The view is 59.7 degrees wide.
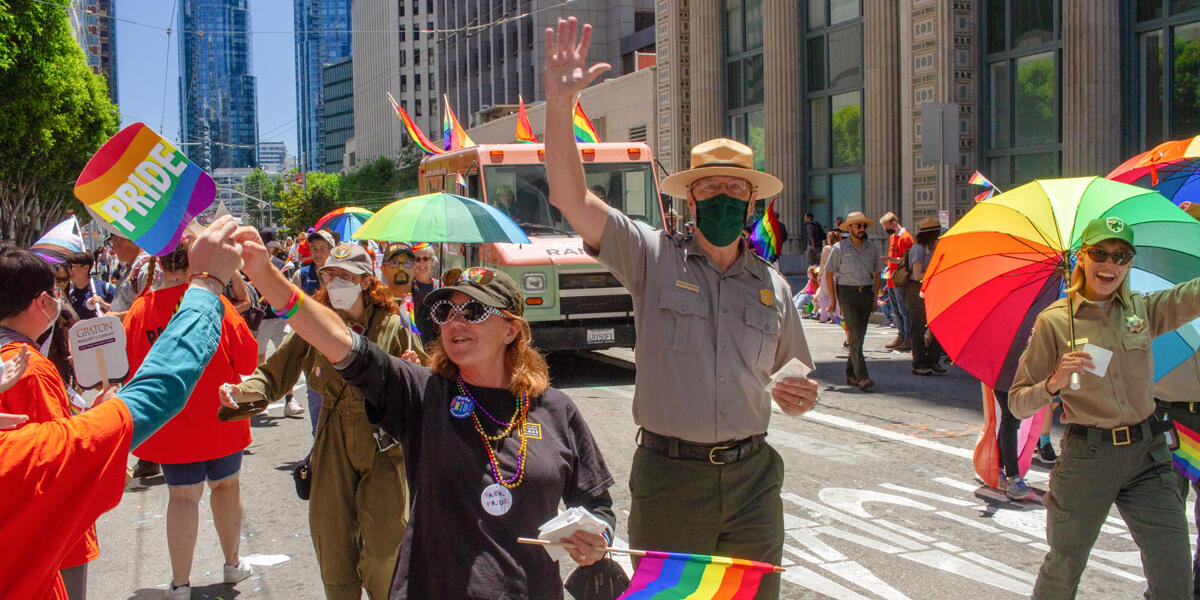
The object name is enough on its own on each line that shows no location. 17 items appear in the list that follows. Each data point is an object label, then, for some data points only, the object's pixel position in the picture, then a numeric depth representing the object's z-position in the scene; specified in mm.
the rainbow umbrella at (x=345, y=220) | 12570
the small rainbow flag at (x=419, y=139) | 16794
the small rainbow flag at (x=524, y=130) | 15969
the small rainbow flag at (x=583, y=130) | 15145
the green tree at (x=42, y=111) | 29469
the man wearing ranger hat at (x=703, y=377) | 3561
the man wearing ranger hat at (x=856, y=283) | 11570
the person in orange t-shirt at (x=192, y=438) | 5145
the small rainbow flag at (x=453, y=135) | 16766
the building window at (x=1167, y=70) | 16922
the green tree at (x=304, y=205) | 77562
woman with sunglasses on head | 2891
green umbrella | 7672
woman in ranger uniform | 4172
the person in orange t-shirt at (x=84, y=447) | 2043
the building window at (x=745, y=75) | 28531
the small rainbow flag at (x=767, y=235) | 17250
